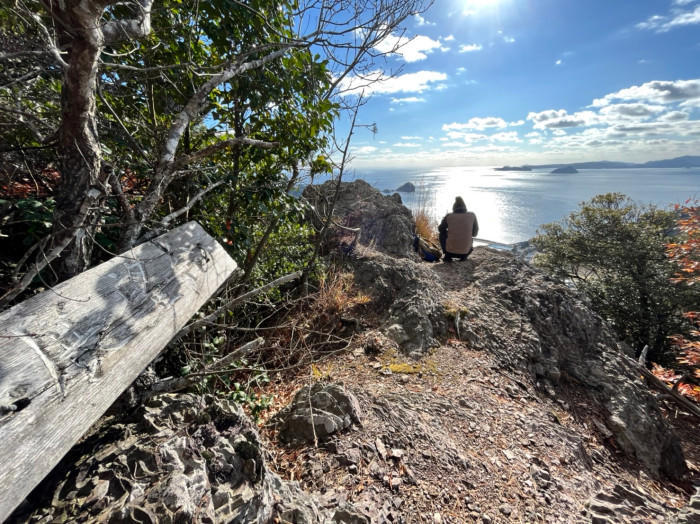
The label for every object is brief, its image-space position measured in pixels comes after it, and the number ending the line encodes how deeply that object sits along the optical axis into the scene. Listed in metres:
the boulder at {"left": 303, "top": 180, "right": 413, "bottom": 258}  6.59
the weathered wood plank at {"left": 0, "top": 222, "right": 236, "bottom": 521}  0.75
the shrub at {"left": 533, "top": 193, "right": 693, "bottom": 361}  7.04
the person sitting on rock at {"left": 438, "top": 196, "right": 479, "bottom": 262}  5.96
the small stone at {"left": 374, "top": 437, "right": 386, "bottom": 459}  1.87
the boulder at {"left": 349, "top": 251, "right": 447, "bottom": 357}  3.51
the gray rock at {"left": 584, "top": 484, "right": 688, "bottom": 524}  1.85
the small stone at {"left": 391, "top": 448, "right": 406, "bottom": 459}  1.89
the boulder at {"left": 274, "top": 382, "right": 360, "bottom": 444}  1.95
